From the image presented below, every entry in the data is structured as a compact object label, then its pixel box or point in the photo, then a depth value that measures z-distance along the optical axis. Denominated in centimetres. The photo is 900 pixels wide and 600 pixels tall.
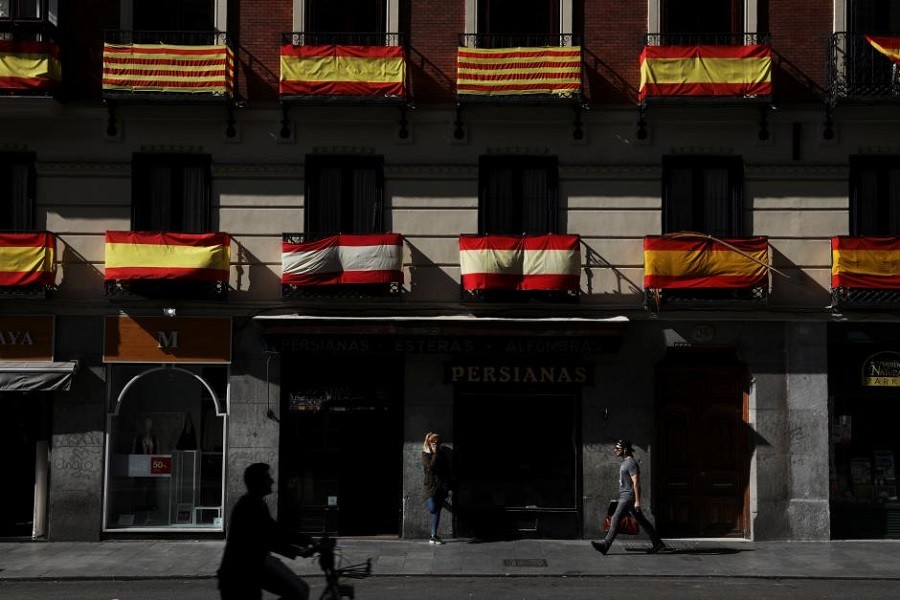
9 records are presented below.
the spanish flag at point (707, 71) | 1880
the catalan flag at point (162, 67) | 1900
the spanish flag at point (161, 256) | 1880
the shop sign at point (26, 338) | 1925
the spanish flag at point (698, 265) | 1883
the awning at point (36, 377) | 1864
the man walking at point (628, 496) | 1748
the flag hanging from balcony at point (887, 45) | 1856
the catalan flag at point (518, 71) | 1897
